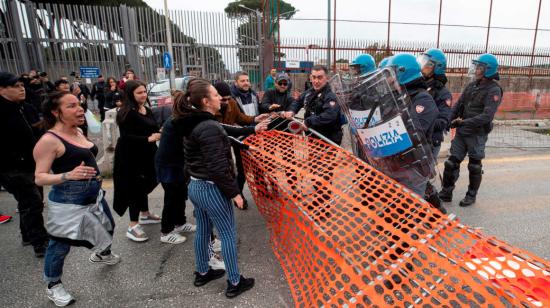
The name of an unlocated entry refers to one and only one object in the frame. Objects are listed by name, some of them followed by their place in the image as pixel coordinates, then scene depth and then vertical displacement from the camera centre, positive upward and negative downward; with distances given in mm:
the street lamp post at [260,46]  13955 +1111
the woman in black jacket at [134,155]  3090 -770
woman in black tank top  2188 -771
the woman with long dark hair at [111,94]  8603 -464
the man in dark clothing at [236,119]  2994 -506
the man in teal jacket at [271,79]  10703 -243
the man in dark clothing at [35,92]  5969 -248
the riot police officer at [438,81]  3396 -158
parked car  8500 -454
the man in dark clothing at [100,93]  11688 -559
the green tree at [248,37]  14008 +1531
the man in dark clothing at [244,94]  4285 -291
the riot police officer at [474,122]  3846 -677
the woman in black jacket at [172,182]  2922 -1000
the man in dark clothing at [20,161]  2908 -725
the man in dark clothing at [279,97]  4526 -358
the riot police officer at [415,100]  2613 -268
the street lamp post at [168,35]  12634 +1570
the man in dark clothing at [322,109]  3719 -446
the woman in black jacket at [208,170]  2170 -656
